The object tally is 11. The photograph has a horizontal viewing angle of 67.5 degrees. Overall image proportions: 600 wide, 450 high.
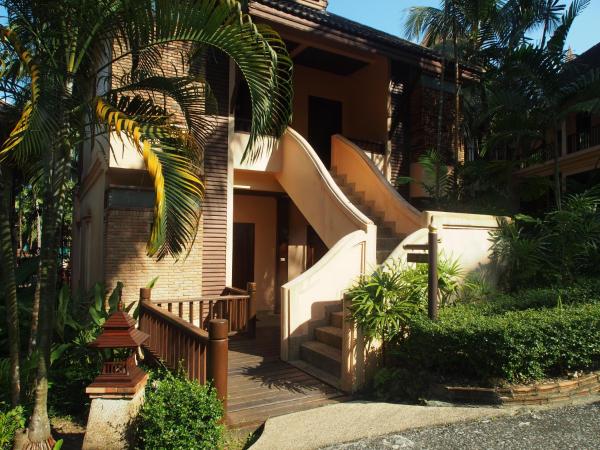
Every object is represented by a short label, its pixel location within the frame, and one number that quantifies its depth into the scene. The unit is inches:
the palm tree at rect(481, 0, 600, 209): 324.2
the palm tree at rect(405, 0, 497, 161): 379.9
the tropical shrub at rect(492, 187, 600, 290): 282.5
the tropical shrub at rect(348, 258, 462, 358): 211.0
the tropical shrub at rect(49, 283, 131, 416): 206.4
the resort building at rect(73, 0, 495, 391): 267.6
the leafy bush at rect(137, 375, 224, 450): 143.5
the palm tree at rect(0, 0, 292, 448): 149.5
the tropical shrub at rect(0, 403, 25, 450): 148.7
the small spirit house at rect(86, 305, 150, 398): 152.3
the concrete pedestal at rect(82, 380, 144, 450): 149.4
